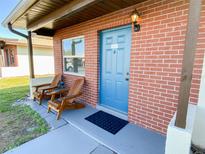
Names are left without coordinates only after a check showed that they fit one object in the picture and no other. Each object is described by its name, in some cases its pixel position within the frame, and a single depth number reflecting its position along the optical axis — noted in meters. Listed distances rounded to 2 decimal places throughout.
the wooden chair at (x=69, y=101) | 3.25
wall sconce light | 2.53
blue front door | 3.16
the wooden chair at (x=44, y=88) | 4.23
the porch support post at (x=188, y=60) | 1.16
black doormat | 2.77
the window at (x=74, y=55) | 4.28
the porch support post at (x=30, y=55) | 4.55
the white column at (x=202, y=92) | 1.98
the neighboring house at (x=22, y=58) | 10.10
